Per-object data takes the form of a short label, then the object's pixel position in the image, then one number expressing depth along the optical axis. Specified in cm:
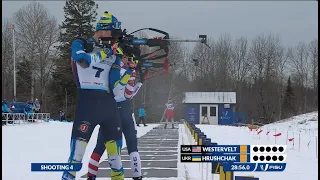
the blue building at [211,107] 4719
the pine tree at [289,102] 5638
